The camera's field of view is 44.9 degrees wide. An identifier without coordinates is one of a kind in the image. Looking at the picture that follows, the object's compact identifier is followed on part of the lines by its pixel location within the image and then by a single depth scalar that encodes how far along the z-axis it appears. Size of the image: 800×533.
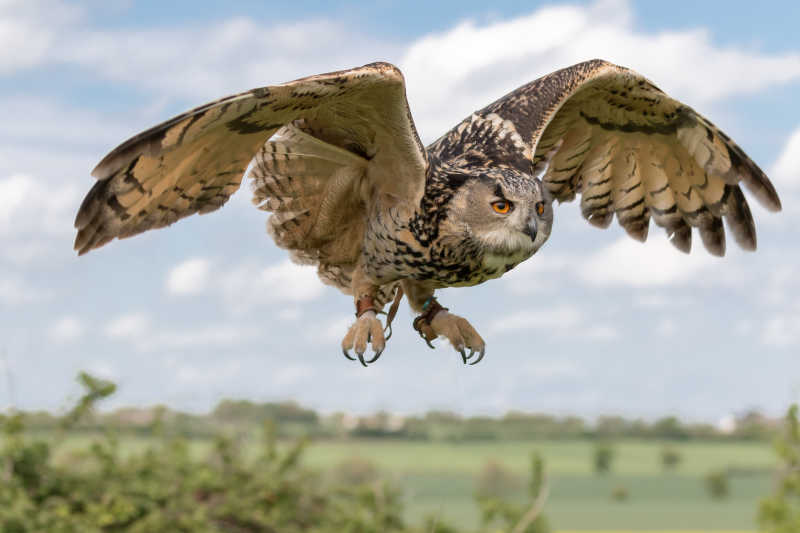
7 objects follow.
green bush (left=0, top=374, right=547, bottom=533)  8.03
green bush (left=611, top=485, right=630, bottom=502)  25.48
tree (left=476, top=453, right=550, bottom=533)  9.43
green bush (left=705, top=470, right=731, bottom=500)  25.11
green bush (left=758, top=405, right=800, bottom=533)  10.77
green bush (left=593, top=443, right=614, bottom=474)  24.80
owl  3.50
